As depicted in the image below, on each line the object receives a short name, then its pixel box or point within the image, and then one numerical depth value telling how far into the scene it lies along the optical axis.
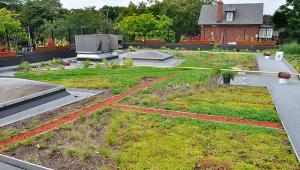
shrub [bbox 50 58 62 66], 14.25
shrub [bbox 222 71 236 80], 9.04
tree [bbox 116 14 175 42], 26.34
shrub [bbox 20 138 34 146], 4.57
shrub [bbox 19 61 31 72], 12.02
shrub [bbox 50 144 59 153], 4.35
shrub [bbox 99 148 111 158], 4.18
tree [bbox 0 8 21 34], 14.62
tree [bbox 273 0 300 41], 28.33
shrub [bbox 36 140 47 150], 4.45
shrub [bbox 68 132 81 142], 4.82
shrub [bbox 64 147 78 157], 4.21
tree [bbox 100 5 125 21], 49.56
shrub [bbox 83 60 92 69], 12.63
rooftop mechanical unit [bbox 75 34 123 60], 15.31
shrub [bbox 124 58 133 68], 13.11
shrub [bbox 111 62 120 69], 12.85
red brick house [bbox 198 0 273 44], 32.84
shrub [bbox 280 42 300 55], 18.52
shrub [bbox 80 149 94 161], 4.11
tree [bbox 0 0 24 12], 35.09
